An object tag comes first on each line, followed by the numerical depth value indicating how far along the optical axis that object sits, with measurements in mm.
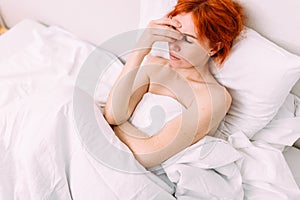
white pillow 886
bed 867
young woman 863
